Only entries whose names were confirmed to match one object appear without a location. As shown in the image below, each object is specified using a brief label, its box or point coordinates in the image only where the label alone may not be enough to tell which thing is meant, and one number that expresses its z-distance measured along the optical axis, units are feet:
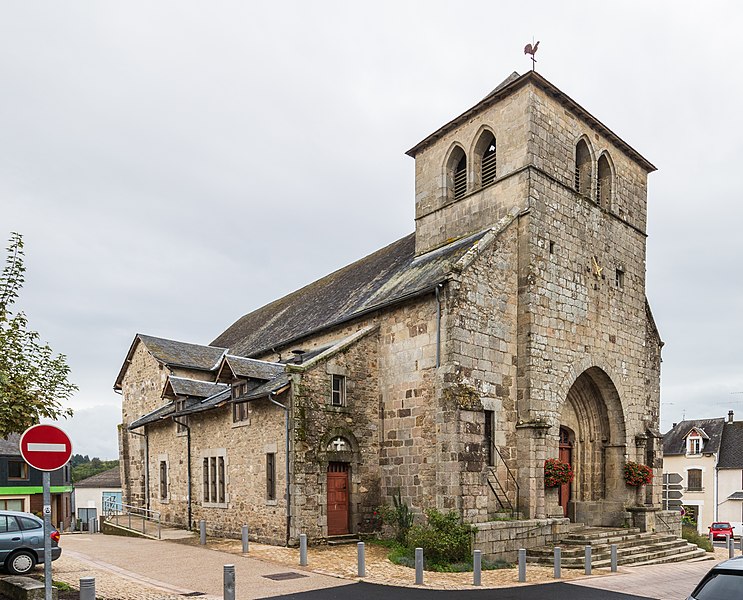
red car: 101.45
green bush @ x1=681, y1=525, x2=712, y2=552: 66.61
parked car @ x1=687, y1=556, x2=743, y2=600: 19.67
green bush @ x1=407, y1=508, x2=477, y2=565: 47.24
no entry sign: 22.72
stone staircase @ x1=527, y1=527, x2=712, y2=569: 50.60
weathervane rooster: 63.98
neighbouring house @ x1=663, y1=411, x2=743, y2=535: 118.83
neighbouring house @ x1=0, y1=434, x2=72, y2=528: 115.34
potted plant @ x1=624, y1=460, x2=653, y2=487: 63.87
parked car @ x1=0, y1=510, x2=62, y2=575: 40.29
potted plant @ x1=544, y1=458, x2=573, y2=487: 55.62
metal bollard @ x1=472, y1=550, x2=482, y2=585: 40.75
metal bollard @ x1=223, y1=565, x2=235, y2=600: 30.60
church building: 54.13
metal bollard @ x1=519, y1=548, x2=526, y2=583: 41.78
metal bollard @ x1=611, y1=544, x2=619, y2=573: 46.37
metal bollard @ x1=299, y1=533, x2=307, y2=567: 45.89
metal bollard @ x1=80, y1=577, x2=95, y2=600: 26.45
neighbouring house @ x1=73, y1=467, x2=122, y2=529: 165.37
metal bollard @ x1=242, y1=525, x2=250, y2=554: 51.98
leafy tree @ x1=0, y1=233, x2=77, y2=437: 34.35
